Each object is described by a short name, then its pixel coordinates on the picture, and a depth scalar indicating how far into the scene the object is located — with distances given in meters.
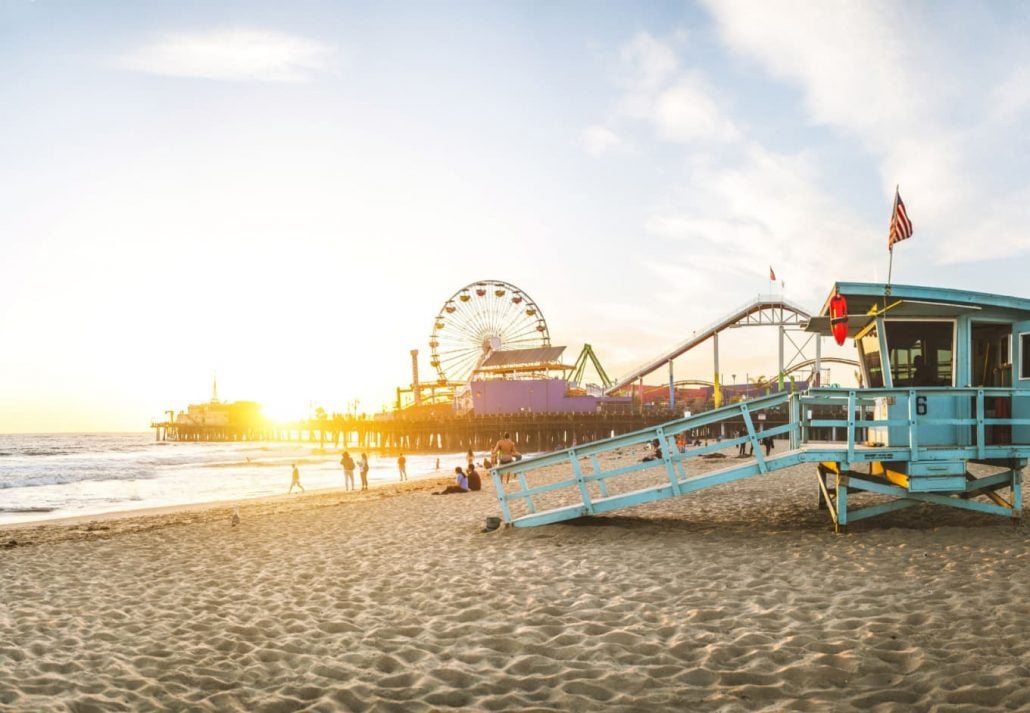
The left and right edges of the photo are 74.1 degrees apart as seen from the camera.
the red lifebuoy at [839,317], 10.01
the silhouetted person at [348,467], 24.98
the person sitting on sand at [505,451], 17.25
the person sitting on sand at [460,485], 17.81
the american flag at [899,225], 10.71
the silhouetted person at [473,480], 17.97
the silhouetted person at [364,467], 23.99
